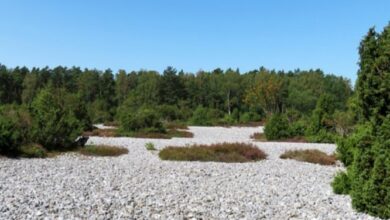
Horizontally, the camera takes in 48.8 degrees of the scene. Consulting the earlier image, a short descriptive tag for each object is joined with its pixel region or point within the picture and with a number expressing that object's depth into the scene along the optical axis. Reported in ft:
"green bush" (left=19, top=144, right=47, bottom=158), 56.27
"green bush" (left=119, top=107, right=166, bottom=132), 107.55
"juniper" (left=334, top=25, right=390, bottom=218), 26.48
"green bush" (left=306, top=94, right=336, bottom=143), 95.55
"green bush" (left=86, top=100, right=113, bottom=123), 180.20
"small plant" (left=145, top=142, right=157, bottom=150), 68.90
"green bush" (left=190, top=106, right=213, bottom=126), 185.88
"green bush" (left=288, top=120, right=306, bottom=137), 100.58
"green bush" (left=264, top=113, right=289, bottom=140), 98.17
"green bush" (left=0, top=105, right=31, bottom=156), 54.70
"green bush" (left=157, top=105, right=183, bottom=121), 196.32
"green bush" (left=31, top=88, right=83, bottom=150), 63.52
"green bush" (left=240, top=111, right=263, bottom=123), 206.90
